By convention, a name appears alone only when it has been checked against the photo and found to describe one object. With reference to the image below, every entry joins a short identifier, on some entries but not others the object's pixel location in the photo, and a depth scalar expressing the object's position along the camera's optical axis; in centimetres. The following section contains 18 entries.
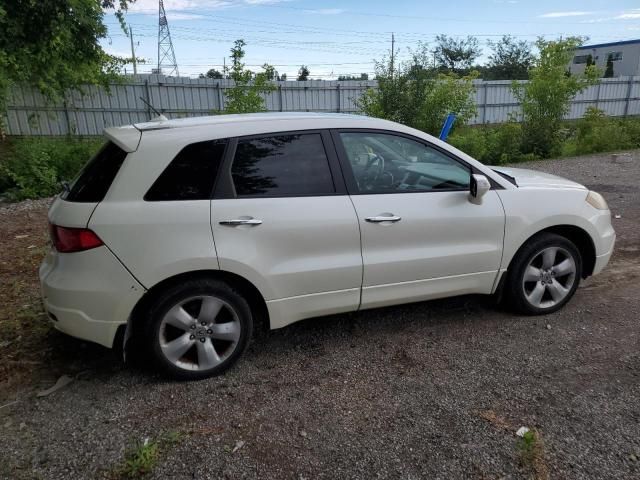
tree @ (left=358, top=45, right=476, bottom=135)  1278
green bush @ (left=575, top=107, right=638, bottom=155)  1523
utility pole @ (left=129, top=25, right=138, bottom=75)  1398
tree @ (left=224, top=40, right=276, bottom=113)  1102
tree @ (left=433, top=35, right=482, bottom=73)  5741
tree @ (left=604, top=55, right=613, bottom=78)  4166
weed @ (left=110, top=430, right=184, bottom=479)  257
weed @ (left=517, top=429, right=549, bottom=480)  253
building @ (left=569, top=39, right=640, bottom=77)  4840
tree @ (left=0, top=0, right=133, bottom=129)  902
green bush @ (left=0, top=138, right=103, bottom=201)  963
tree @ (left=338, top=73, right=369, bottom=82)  2328
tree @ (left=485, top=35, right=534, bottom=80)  4972
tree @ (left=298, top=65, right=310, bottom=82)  5008
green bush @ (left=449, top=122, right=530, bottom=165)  1350
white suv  311
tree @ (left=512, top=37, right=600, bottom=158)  1424
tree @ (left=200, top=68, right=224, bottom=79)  2864
